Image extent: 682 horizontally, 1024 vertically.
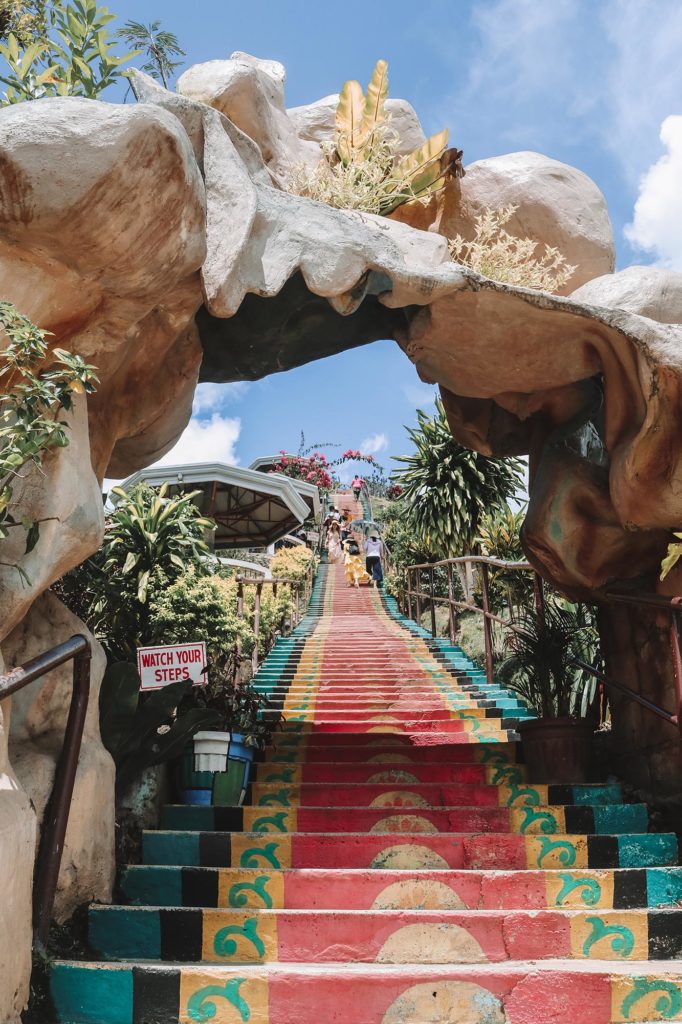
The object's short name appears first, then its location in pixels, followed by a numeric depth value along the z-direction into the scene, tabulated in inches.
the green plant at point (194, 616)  232.4
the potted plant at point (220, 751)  183.0
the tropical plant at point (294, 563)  698.2
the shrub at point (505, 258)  174.7
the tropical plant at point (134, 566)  237.9
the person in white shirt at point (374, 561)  754.8
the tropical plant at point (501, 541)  425.1
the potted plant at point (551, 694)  199.5
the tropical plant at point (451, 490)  599.2
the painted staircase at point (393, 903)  109.0
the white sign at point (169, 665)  171.2
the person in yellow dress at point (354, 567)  772.6
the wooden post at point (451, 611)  365.3
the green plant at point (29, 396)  103.6
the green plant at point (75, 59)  129.3
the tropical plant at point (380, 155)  188.4
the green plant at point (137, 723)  149.0
